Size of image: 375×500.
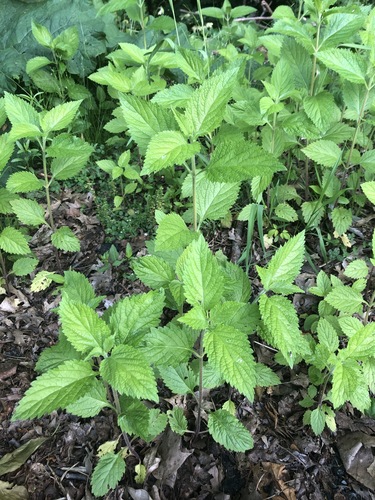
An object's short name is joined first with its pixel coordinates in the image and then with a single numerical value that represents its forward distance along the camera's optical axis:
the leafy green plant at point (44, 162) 0.59
